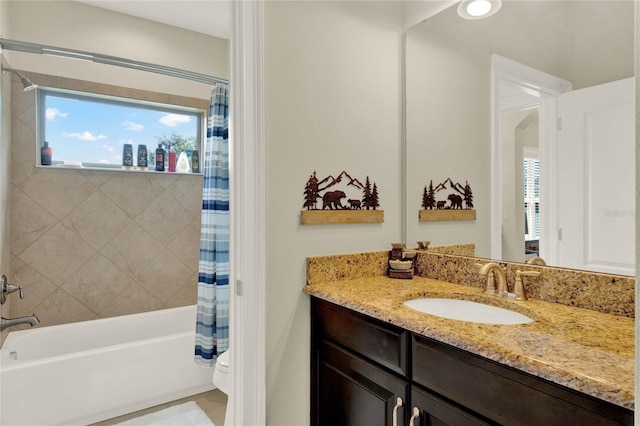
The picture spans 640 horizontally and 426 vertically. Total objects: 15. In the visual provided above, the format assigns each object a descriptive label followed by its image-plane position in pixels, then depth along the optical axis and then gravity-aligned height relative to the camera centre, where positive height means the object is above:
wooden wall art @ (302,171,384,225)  1.50 +0.06
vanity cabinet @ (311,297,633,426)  0.75 -0.47
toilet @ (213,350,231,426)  1.90 -0.88
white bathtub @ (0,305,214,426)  1.87 -0.95
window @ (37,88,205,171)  2.68 +0.71
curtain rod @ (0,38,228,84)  2.02 +0.98
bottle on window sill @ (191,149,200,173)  3.15 +0.46
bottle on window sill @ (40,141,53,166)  2.55 +0.42
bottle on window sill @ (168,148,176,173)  3.04 +0.44
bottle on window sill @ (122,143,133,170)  2.86 +0.46
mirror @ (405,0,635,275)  1.12 +0.40
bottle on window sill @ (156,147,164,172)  2.96 +0.45
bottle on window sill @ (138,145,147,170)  2.91 +0.46
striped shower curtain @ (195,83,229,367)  2.07 -0.32
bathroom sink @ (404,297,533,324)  1.21 -0.35
